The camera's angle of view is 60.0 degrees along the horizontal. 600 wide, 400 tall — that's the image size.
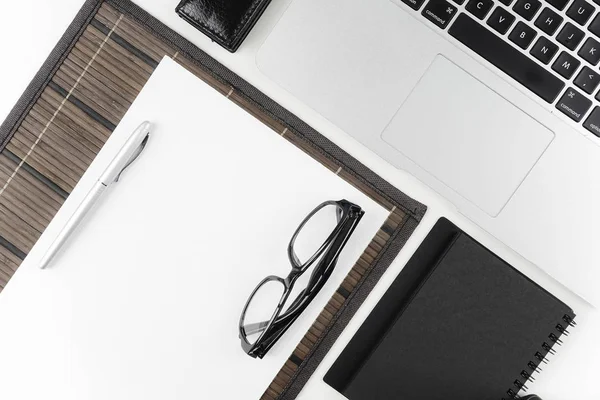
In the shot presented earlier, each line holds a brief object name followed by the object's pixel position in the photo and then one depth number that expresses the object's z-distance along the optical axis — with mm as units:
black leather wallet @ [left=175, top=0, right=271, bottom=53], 504
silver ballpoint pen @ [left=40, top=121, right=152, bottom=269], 491
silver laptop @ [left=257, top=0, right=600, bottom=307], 501
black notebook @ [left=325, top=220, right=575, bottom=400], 540
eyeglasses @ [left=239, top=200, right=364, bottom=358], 499
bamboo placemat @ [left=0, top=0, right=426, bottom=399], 524
